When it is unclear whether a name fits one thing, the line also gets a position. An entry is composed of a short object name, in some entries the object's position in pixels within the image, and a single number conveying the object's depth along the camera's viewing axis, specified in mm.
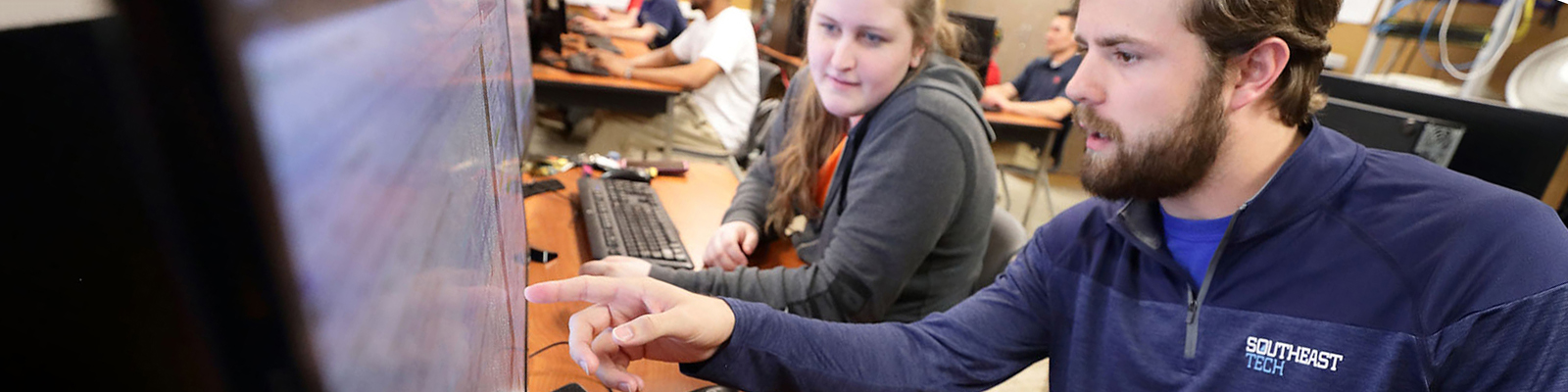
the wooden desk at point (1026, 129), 3172
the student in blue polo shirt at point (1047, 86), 3304
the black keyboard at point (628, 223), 1200
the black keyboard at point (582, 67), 2641
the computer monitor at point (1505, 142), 1310
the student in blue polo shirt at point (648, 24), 3744
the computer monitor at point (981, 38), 2856
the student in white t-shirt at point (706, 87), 2682
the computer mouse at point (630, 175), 1588
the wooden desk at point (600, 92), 2537
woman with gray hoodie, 1064
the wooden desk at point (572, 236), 851
